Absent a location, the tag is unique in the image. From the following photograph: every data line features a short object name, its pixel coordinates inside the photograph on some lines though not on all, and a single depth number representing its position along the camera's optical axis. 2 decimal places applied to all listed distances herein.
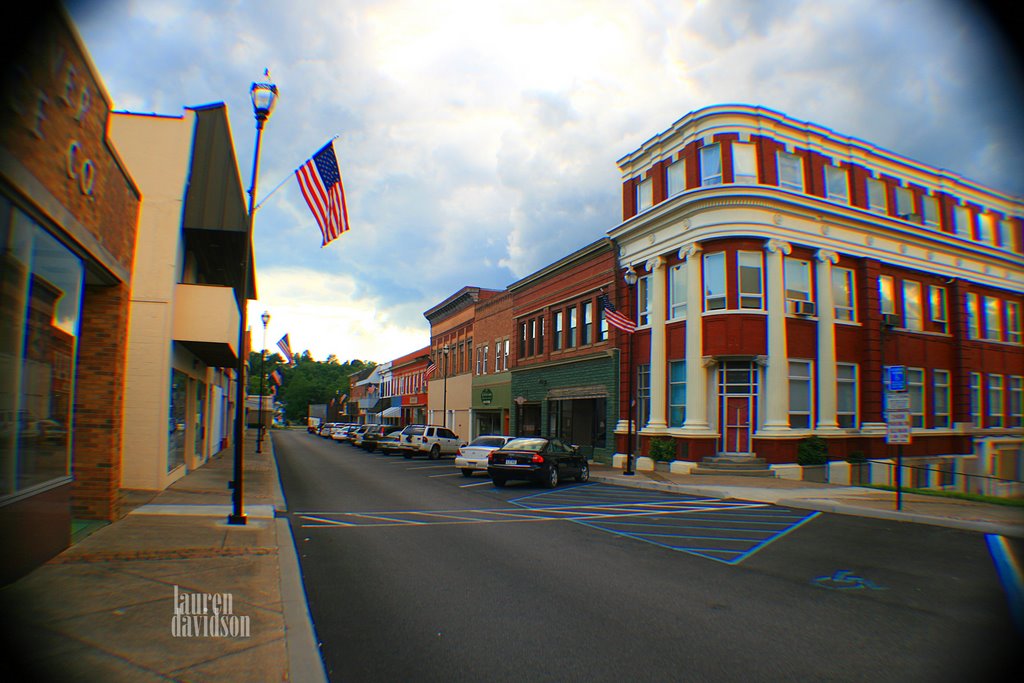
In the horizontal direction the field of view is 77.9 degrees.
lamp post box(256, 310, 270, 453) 35.44
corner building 23.11
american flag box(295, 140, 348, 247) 13.20
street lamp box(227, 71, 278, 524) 11.11
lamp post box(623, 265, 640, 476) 22.59
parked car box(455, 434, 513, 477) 22.59
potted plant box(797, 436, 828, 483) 22.20
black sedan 18.83
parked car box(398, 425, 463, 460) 32.94
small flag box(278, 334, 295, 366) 38.31
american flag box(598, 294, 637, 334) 24.34
